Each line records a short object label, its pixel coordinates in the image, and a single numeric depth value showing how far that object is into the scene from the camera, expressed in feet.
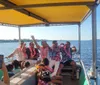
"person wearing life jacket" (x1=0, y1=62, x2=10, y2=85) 3.12
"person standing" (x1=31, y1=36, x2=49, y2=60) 10.09
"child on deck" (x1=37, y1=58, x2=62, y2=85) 7.33
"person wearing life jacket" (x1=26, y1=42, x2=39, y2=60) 12.92
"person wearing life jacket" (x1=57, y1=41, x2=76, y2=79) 11.02
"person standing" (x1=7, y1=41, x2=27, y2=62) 11.94
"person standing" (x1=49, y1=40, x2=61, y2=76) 10.35
